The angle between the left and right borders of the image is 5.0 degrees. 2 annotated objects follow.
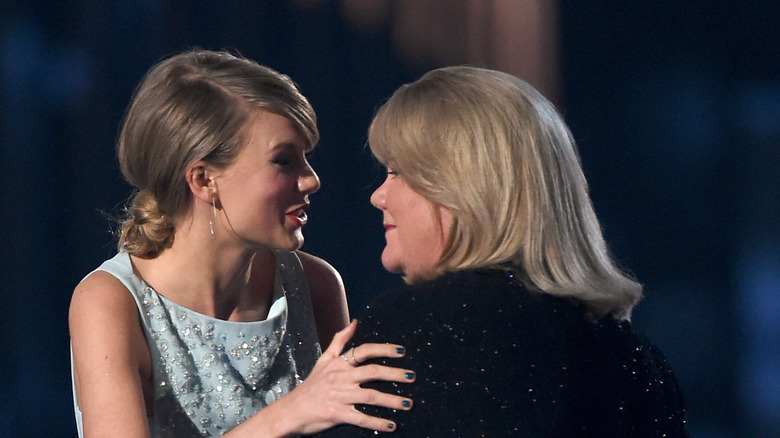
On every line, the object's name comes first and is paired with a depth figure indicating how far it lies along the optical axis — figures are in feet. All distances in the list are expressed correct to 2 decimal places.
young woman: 30.37
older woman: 29.33
